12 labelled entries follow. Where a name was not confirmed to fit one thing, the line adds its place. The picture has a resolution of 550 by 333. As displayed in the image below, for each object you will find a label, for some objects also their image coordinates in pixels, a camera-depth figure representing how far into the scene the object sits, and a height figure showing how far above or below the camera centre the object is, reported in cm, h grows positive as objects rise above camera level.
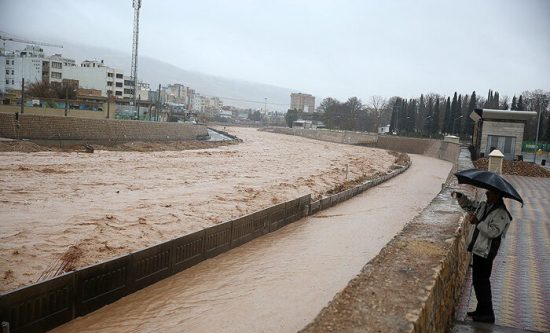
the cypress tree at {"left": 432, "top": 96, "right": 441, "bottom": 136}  7519 +319
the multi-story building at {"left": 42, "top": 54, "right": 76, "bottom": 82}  8994 +893
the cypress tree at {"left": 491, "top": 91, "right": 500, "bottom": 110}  9011 +864
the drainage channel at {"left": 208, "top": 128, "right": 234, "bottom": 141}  7465 -194
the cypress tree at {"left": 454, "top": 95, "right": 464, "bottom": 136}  7410 +366
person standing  480 -108
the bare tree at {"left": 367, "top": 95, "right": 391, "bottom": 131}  12275 +746
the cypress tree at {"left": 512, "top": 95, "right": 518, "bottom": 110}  7593 +715
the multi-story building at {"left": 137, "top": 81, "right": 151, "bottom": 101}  12097 +727
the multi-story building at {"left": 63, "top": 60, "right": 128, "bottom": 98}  8875 +796
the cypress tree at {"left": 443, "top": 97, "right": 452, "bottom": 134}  7388 +354
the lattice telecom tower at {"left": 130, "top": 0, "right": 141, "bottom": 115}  7969 +1788
